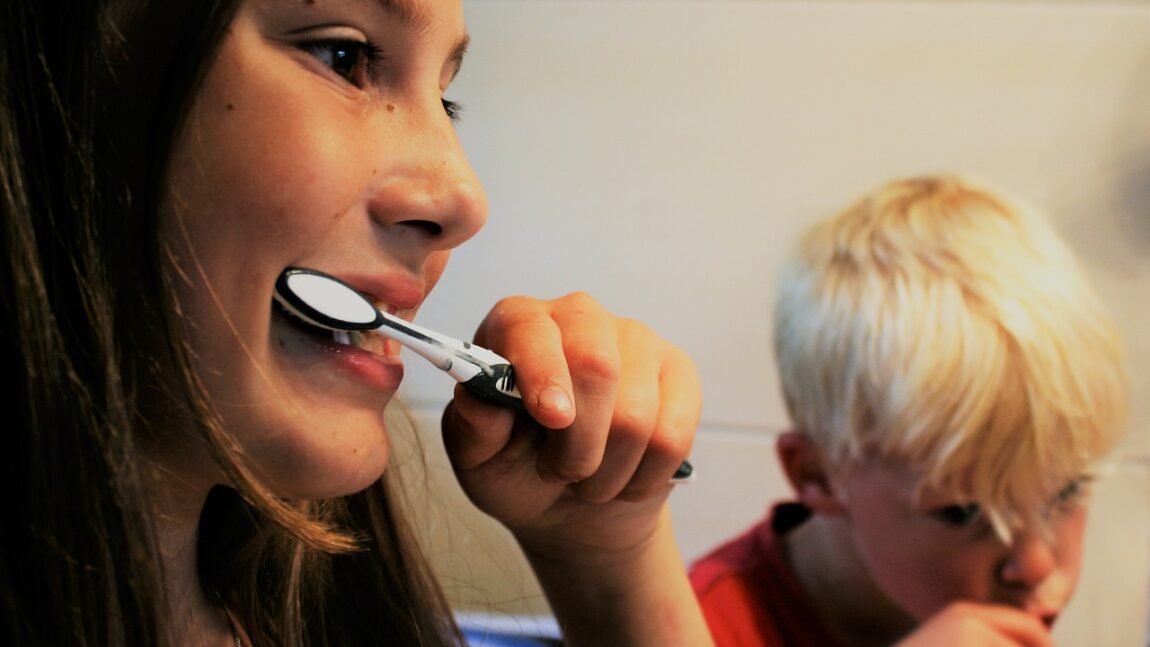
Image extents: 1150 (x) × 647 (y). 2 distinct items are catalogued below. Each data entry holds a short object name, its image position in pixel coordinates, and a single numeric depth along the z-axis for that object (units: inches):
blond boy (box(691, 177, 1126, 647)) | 31.3
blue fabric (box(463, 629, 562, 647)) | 26.0
